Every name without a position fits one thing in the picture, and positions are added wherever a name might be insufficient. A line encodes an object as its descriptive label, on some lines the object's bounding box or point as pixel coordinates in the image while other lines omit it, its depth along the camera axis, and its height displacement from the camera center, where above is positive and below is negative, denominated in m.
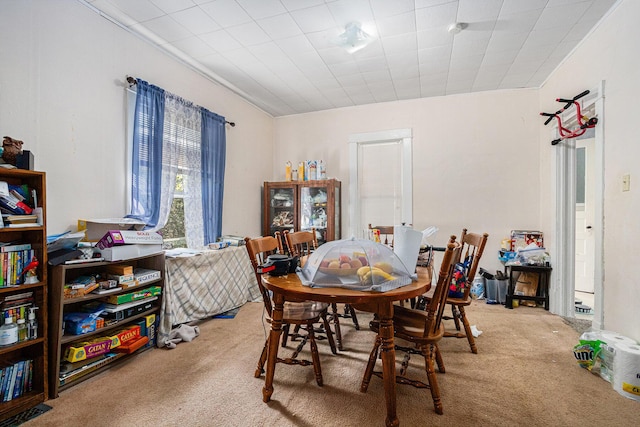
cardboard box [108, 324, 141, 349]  1.99 -0.88
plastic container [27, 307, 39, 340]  1.63 -0.65
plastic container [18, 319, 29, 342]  1.59 -0.66
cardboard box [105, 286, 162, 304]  2.04 -0.62
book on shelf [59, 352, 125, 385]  1.76 -1.00
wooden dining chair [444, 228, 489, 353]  2.09 -0.56
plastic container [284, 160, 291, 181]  4.30 +0.61
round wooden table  1.37 -0.42
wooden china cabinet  4.09 +0.06
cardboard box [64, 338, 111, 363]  1.78 -0.88
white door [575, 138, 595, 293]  3.97 -0.17
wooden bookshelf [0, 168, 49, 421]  1.62 -0.49
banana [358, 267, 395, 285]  1.45 -0.32
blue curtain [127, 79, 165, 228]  2.49 +0.51
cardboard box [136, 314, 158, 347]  2.24 -0.91
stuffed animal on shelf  1.59 +0.33
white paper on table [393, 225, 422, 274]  1.67 -0.20
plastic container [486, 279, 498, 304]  3.51 -0.95
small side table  3.28 -0.83
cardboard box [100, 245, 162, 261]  1.96 -0.29
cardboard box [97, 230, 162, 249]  1.98 -0.20
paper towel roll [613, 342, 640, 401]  1.70 -0.94
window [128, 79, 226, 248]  2.53 +0.44
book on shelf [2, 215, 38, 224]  1.56 -0.05
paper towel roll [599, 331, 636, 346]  1.86 -0.83
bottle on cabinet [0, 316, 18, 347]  1.51 -0.64
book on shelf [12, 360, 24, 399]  1.59 -0.94
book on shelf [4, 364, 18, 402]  1.55 -0.94
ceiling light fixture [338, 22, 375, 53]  2.42 +1.50
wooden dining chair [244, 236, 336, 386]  1.74 -0.66
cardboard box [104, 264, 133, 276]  2.10 -0.43
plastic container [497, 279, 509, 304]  3.45 -0.92
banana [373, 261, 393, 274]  1.52 -0.28
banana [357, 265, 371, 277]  1.46 -0.29
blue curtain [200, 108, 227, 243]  3.27 +0.46
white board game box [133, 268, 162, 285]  2.19 -0.49
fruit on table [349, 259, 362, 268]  1.52 -0.27
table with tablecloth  2.46 -0.74
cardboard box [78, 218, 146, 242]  2.11 -0.12
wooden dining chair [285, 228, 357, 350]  2.28 -0.29
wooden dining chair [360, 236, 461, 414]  1.46 -0.65
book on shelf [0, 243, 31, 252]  1.56 -0.20
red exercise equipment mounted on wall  2.52 +0.86
